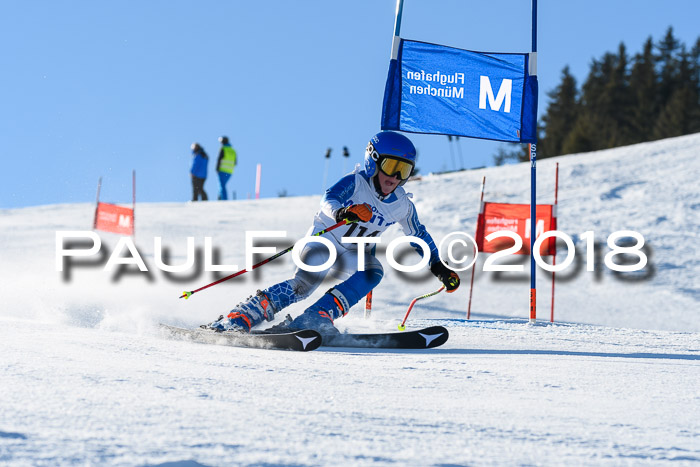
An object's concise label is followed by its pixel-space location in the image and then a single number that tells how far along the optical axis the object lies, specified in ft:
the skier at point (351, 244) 13.75
